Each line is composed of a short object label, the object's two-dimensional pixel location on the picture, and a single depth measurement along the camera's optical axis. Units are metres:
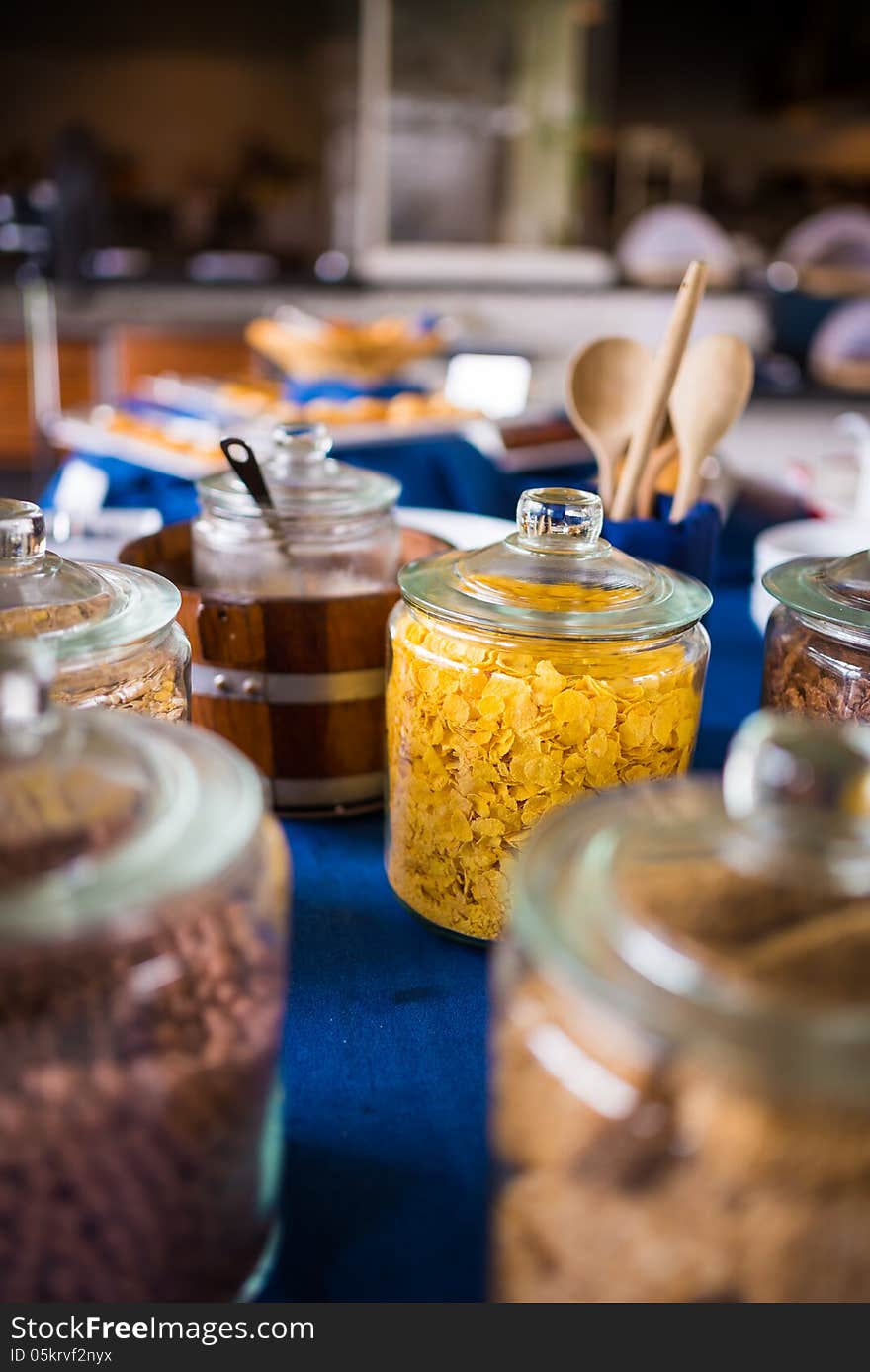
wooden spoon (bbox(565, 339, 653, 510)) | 0.92
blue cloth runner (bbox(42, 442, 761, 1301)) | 0.48
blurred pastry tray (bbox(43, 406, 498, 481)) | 1.69
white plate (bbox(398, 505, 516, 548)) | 1.08
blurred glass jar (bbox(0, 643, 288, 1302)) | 0.36
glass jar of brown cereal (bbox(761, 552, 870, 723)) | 0.65
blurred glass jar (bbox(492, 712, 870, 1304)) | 0.32
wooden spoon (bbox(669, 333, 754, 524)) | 0.85
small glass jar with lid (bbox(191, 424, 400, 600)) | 0.85
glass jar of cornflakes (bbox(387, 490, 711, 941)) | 0.63
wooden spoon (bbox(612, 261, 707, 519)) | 0.77
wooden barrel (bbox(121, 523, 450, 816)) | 0.81
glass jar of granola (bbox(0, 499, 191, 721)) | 0.56
